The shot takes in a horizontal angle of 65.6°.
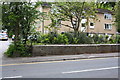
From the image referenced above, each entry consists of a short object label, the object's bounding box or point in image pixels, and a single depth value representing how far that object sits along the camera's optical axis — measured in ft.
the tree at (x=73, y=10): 39.35
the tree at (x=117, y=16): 38.02
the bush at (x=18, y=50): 23.62
